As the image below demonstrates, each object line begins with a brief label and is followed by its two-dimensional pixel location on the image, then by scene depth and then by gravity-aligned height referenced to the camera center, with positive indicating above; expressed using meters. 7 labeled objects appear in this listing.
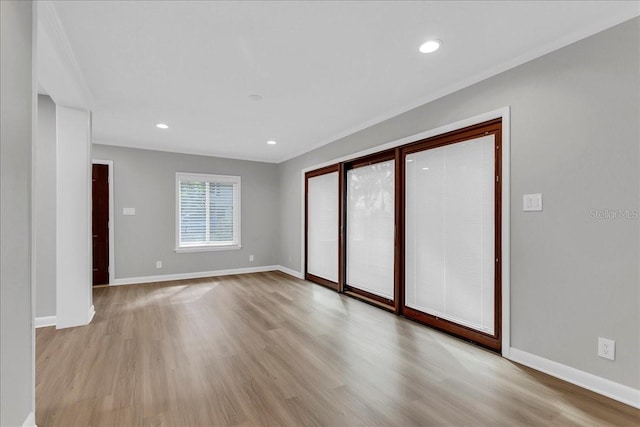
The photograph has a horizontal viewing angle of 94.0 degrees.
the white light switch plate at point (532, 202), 2.36 +0.09
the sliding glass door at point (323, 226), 4.98 -0.21
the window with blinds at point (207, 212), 5.94 +0.06
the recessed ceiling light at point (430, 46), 2.26 +1.30
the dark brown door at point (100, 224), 5.14 -0.15
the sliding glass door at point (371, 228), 3.93 -0.21
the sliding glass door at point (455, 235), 2.75 -0.22
